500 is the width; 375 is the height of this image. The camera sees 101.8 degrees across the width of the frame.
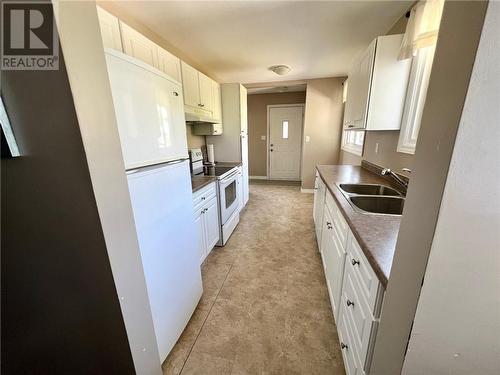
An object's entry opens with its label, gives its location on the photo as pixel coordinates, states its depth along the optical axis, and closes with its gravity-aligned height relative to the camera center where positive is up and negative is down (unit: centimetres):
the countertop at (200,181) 193 -46
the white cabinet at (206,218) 195 -84
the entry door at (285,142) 541 -19
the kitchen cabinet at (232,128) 330 +13
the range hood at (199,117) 234 +23
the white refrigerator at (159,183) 93 -25
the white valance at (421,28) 123 +67
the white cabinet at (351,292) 81 -81
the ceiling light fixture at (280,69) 310 +100
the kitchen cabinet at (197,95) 223 +50
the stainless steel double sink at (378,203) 148 -50
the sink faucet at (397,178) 164 -36
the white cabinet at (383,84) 167 +41
